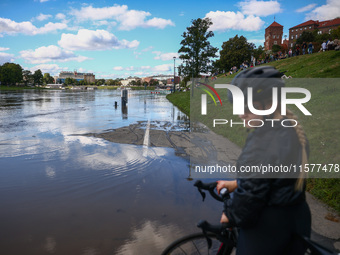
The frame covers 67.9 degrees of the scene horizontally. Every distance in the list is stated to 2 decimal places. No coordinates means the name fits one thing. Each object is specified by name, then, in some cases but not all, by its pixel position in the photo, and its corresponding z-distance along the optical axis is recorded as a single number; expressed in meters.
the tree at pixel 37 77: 164.07
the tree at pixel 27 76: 158.88
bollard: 23.88
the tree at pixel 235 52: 67.94
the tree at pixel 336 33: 63.37
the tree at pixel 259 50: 71.59
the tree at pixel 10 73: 114.38
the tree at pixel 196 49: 37.16
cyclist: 1.50
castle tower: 115.25
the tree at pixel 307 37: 81.00
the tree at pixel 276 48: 95.06
